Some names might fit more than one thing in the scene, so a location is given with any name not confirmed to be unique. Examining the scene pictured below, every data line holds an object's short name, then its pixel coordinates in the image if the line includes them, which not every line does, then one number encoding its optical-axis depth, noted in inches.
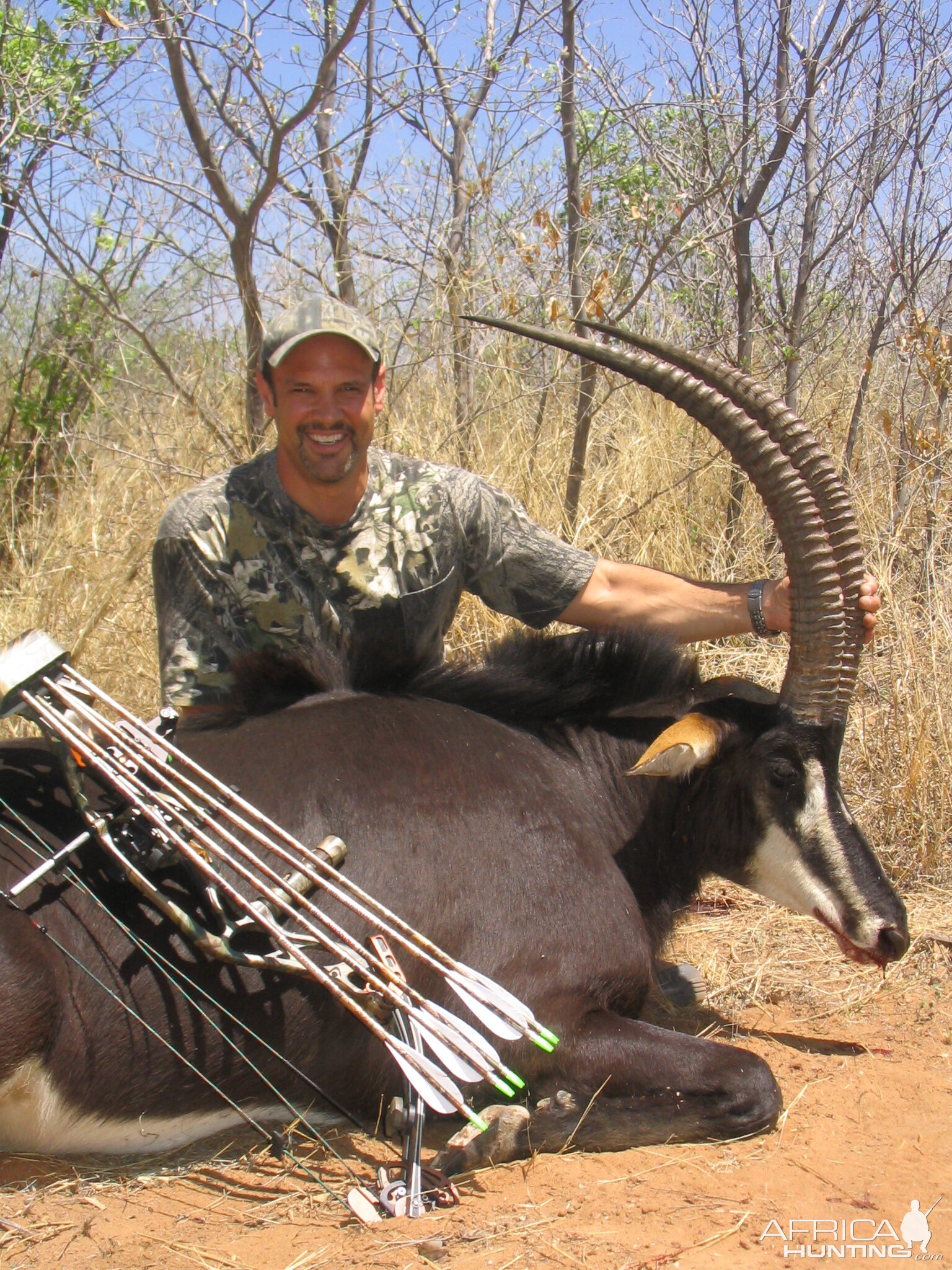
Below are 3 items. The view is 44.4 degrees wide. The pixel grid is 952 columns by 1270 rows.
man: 154.0
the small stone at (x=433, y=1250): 92.0
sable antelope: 109.5
